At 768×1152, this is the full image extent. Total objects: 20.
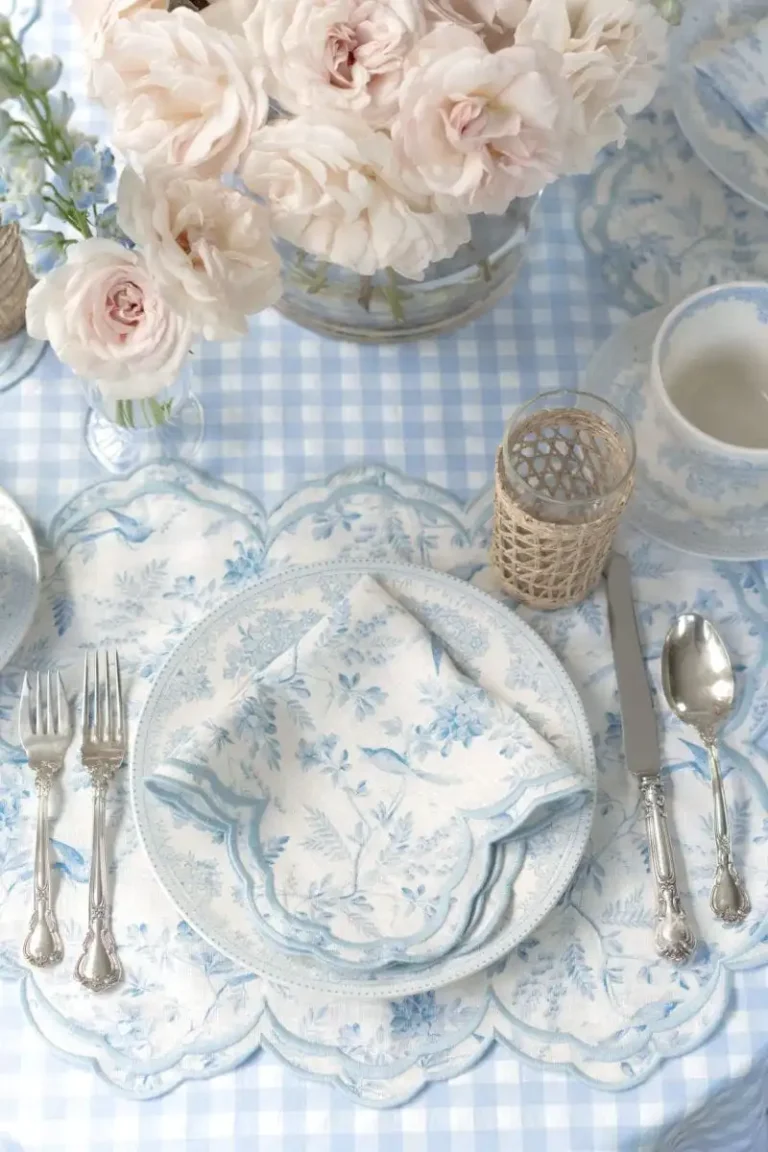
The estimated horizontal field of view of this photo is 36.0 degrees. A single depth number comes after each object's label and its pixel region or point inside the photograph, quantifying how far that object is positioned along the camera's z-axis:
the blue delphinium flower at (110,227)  0.66
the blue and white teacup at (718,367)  0.78
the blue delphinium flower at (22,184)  0.60
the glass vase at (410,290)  0.81
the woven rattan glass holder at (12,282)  0.82
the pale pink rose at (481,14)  0.56
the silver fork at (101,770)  0.71
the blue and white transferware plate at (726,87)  0.92
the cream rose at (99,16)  0.58
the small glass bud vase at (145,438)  0.86
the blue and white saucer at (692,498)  0.82
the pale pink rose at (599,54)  0.57
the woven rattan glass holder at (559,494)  0.73
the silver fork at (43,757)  0.72
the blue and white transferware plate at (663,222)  0.92
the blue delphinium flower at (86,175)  0.62
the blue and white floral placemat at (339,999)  0.71
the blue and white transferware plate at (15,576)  0.79
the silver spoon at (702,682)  0.77
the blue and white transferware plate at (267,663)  0.70
